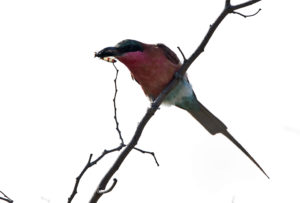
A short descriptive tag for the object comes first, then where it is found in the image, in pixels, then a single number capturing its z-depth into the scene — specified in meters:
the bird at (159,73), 7.93
